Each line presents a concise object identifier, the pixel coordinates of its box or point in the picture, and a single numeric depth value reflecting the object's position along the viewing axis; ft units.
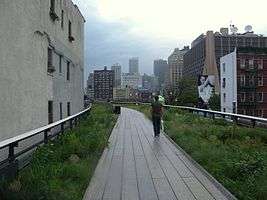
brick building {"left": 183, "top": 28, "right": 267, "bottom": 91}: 237.00
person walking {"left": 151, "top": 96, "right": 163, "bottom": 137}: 34.39
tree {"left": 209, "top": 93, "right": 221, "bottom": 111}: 179.77
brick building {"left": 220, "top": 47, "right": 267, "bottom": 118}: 148.94
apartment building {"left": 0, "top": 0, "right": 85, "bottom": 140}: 25.94
